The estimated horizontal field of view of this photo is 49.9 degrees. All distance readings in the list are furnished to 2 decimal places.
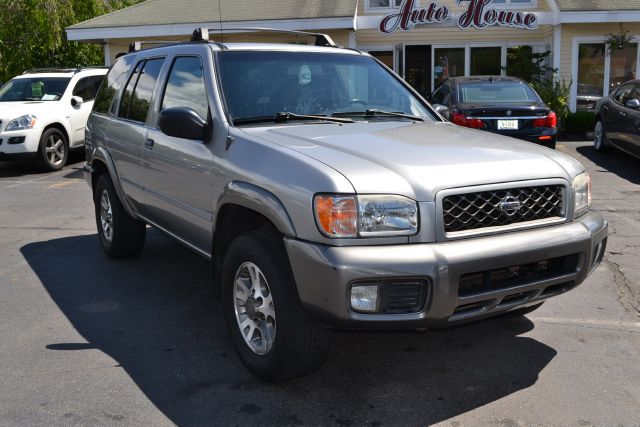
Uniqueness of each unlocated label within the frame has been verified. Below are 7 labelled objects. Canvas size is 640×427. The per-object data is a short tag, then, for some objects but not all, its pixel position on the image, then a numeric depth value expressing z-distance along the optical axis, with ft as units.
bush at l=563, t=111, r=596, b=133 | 54.75
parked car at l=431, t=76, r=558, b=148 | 35.04
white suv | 39.01
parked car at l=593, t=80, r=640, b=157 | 36.60
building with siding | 57.52
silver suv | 10.60
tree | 75.25
